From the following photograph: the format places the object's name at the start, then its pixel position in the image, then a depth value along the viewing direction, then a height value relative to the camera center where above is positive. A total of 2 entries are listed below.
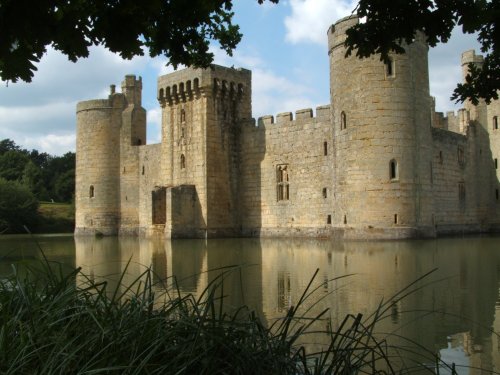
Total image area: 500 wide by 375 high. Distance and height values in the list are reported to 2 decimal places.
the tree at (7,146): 79.50 +9.79
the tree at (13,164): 61.84 +5.93
